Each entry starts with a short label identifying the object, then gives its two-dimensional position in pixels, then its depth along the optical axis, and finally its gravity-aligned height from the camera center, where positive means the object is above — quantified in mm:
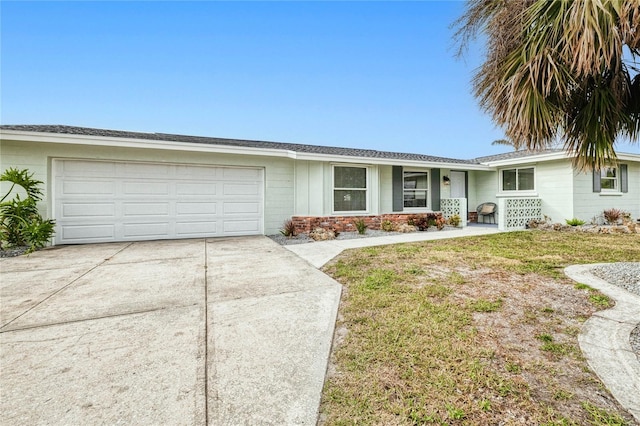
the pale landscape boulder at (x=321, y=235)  8844 -660
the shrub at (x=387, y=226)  10703 -475
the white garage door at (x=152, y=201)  7801 +430
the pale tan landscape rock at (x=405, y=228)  10593 -553
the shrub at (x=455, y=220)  11852 -296
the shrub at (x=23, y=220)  6602 -88
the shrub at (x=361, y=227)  9891 -466
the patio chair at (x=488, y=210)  13156 +132
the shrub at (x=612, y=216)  11500 -169
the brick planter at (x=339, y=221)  9844 -276
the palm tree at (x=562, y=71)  2951 +1714
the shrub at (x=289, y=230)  9188 -513
